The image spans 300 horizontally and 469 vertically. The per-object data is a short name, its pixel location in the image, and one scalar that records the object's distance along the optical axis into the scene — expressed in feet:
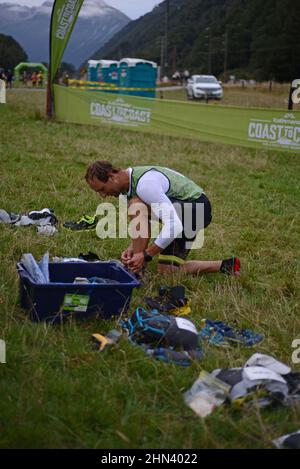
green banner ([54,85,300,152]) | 34.73
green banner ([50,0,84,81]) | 43.75
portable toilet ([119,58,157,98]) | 87.66
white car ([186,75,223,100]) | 96.32
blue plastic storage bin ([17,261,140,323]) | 10.16
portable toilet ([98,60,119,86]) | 101.86
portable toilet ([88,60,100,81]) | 112.57
